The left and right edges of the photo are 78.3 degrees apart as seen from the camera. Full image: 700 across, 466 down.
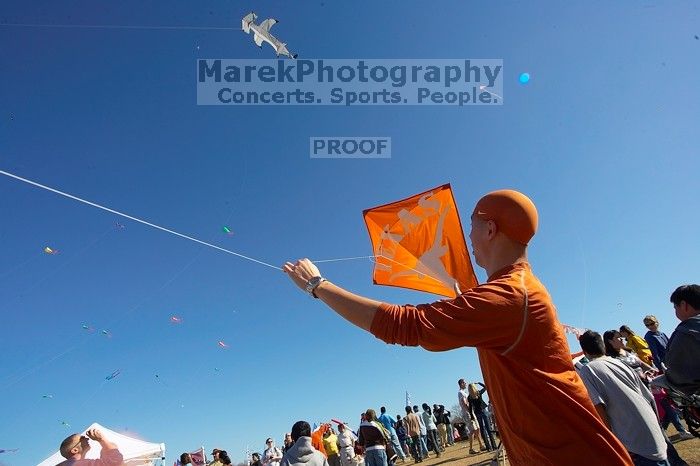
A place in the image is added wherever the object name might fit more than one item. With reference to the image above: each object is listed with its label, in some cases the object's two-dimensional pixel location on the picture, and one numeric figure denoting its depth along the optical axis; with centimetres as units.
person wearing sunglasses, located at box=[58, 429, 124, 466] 493
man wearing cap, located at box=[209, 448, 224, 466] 956
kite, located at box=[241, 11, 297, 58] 837
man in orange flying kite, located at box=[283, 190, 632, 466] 148
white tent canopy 1241
